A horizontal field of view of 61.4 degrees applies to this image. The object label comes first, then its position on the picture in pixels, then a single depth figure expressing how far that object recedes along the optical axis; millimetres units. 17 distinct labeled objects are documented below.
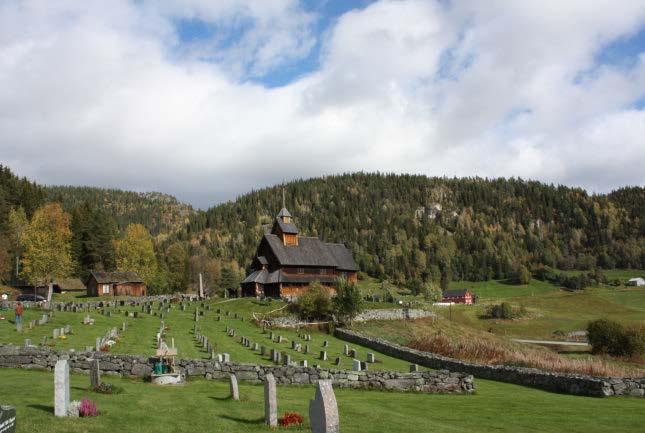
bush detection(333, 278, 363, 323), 59719
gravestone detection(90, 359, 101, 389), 20453
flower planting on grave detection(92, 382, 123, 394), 19922
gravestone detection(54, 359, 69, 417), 15195
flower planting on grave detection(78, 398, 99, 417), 15422
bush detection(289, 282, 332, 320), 62719
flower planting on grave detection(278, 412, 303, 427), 15438
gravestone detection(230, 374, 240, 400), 20328
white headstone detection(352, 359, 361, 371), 28473
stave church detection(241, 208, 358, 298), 85250
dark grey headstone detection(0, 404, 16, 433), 10059
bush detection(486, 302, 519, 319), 95650
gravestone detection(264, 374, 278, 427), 15547
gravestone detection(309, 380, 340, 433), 10711
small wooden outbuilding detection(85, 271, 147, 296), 90312
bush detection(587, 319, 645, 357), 48031
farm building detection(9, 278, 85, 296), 97062
